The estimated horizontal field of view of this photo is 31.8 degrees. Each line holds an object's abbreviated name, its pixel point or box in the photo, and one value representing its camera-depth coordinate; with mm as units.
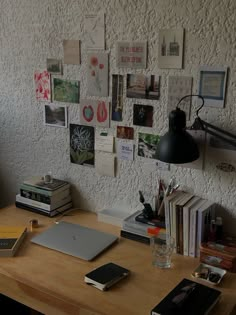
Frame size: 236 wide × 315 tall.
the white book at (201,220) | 1501
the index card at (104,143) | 1832
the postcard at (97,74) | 1770
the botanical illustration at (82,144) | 1897
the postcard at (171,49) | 1562
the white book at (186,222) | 1517
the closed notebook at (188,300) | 1172
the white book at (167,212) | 1560
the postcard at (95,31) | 1735
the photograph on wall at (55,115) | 1951
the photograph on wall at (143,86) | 1655
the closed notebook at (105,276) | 1318
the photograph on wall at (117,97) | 1746
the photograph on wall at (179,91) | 1582
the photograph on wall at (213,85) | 1508
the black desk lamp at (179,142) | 1469
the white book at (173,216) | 1542
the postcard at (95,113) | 1817
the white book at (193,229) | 1507
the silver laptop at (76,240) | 1555
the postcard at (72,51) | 1829
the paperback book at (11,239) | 1530
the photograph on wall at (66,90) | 1881
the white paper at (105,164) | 1854
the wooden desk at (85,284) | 1248
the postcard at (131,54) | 1652
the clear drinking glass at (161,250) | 1474
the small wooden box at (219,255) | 1432
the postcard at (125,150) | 1780
